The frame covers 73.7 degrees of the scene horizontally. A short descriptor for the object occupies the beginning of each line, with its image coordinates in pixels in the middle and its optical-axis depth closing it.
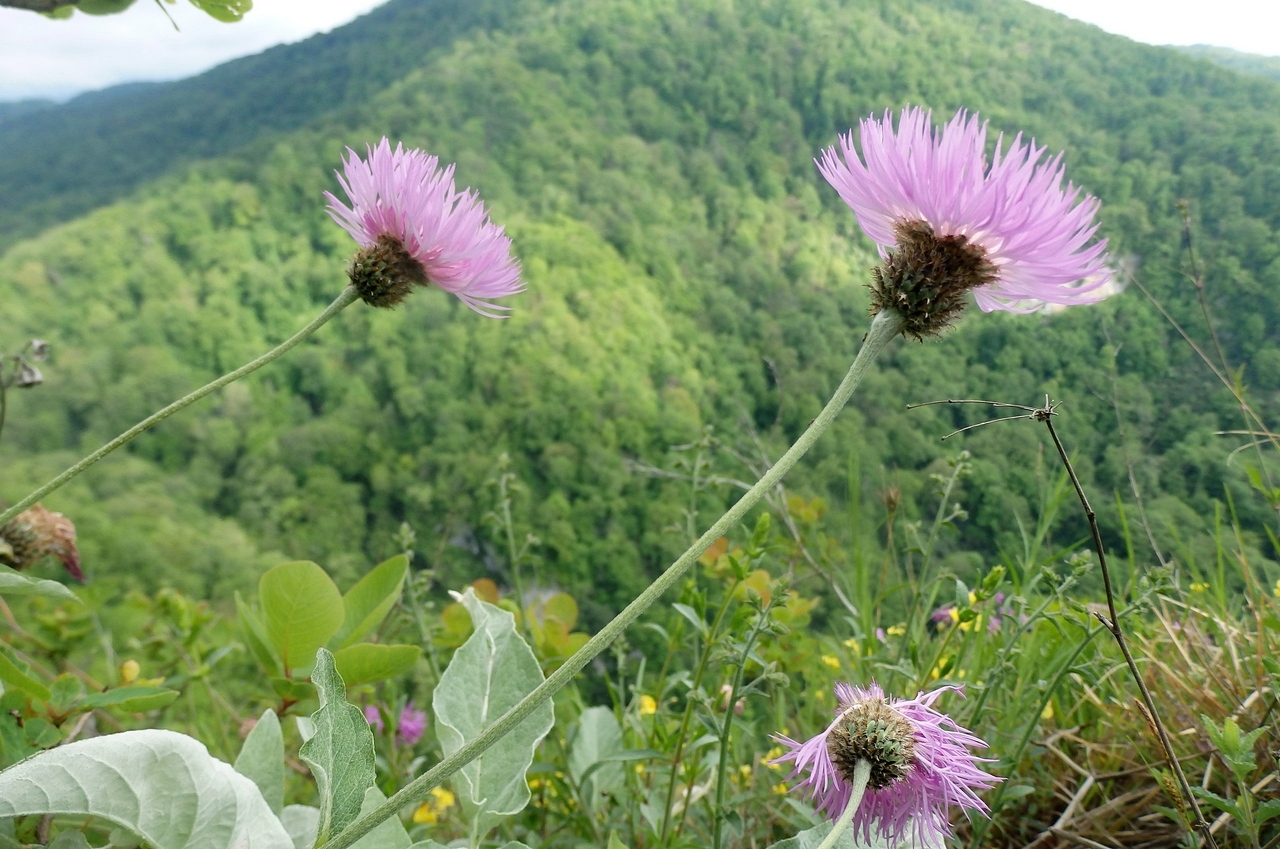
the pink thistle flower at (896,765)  0.16
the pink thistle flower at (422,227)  0.22
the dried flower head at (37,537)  0.28
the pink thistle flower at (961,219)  0.16
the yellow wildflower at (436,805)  0.38
